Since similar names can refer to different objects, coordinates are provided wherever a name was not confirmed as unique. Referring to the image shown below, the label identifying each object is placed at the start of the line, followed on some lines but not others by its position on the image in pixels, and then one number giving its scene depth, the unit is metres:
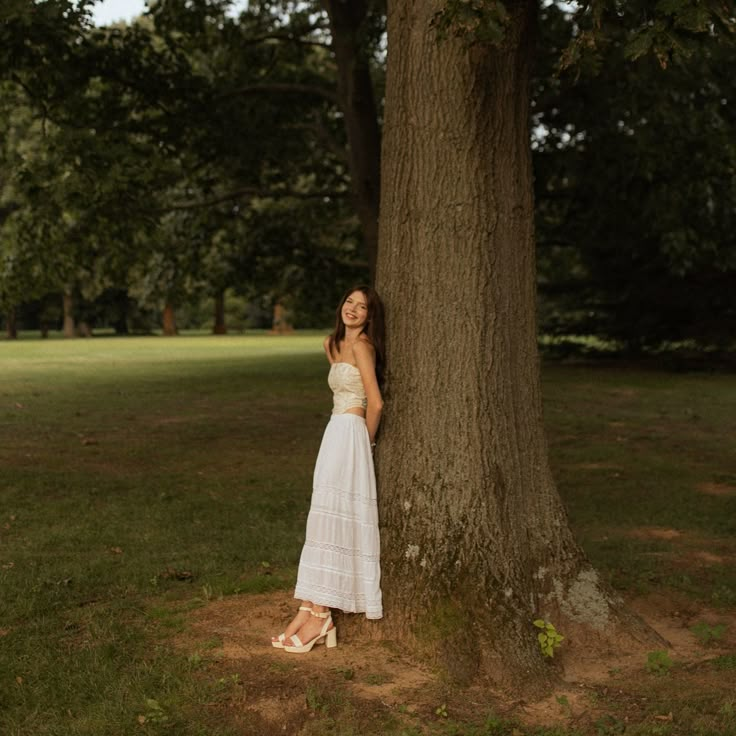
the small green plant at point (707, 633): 5.39
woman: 5.12
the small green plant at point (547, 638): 4.95
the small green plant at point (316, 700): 4.35
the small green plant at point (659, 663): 4.91
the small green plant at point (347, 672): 4.70
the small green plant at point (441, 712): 4.33
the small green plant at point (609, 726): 4.22
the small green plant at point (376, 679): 4.66
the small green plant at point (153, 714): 4.25
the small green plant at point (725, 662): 4.96
